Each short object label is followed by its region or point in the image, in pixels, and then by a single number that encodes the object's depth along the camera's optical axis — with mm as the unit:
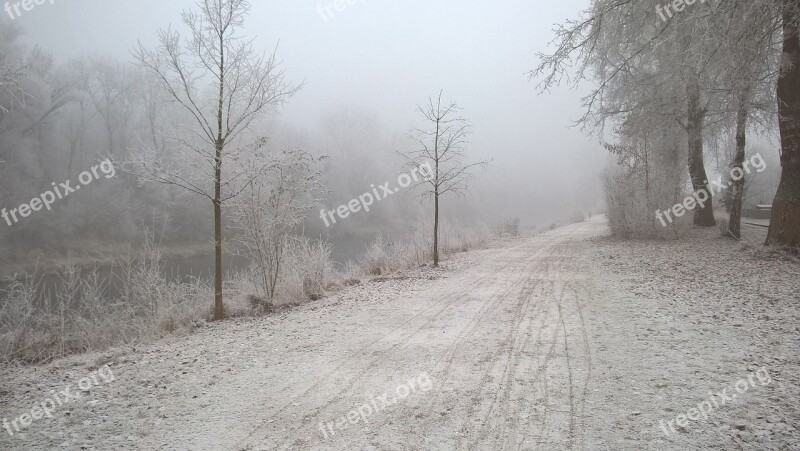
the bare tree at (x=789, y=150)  8320
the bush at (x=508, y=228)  25170
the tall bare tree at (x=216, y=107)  6879
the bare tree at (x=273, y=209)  7922
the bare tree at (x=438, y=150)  11938
